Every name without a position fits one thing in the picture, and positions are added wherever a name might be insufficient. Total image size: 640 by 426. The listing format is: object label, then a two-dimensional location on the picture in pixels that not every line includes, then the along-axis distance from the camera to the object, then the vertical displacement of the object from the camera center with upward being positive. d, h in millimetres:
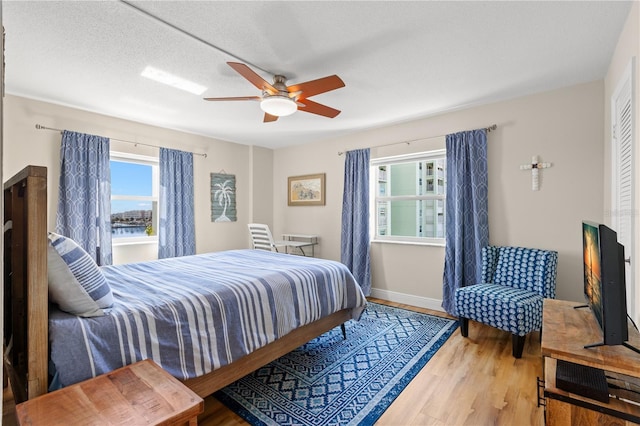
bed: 1251 -562
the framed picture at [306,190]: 4852 +350
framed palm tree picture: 4688 +213
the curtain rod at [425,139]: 3270 +892
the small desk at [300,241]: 4574 -461
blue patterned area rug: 1868 -1187
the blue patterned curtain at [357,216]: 4238 -59
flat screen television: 1207 -288
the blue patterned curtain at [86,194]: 3273 +185
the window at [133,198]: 3834 +172
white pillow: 1400 -330
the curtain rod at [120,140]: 3138 +846
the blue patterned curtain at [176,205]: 4062 +80
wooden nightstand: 1060 -701
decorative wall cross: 3012 +423
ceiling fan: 2066 +870
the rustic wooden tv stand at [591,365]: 1144 -700
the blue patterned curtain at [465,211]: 3293 +14
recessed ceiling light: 2557 +1138
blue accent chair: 2490 -695
